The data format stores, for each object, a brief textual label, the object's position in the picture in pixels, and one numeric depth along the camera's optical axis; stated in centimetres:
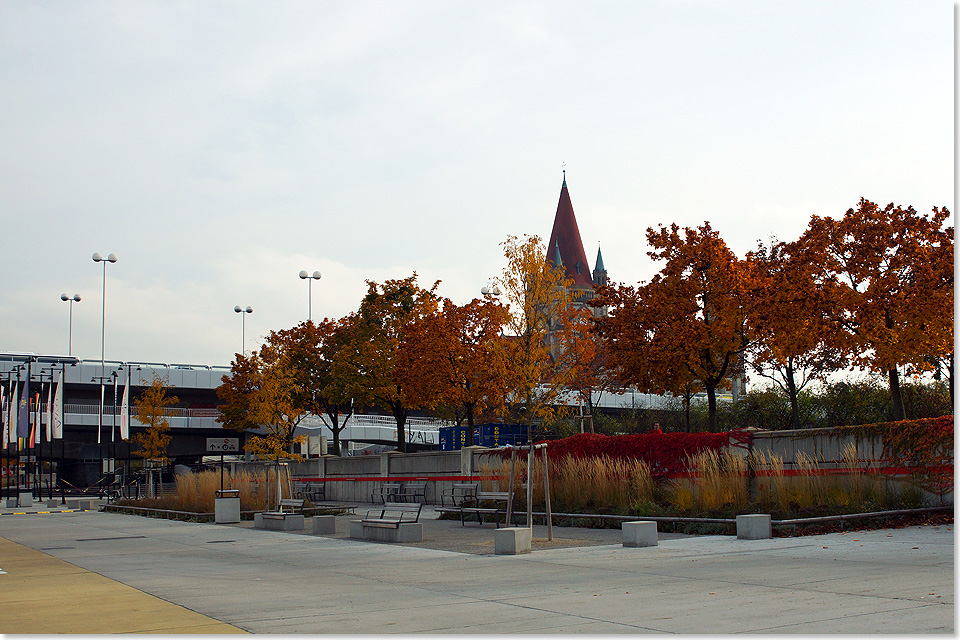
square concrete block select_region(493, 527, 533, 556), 1434
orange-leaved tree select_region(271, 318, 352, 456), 4509
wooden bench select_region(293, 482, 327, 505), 3562
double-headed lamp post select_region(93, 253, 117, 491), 6109
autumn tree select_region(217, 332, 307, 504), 3525
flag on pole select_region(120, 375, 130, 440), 4682
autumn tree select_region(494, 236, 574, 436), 3180
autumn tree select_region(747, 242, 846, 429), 2683
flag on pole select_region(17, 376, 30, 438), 4516
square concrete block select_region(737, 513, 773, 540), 1503
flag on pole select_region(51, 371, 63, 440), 4497
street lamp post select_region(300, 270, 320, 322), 6303
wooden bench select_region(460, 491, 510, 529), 1905
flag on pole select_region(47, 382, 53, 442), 4556
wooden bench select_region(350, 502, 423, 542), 1745
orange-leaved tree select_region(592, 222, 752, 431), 2909
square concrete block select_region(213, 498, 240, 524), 2475
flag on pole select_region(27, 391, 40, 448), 4836
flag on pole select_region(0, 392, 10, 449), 4976
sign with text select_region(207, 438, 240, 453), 7675
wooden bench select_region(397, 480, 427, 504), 3050
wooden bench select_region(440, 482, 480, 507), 2411
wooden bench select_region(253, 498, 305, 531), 2125
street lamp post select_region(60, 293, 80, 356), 7084
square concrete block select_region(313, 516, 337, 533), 1989
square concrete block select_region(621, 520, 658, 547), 1478
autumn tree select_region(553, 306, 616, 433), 4088
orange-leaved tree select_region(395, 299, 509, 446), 3475
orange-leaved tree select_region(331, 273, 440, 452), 4034
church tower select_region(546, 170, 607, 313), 13050
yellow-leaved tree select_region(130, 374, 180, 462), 5700
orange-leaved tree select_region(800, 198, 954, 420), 2456
